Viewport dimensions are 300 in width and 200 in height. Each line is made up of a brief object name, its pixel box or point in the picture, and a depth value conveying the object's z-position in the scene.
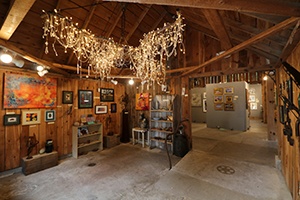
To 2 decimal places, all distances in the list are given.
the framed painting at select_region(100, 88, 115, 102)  5.17
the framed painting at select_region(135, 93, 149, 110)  5.33
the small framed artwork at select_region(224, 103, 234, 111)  7.08
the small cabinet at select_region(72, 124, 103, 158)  4.20
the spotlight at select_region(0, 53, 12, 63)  2.41
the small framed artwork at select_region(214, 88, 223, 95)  7.50
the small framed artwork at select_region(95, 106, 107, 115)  5.02
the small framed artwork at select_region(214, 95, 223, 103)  7.44
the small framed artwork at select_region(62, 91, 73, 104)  4.20
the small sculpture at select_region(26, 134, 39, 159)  3.44
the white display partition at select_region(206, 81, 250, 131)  6.77
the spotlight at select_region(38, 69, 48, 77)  3.43
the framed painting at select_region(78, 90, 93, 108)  4.56
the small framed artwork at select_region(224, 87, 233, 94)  7.17
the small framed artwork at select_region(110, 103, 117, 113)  5.51
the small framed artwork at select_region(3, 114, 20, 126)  3.13
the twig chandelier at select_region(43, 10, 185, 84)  2.24
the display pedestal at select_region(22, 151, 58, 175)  3.16
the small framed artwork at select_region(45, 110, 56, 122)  3.82
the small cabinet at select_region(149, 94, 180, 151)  4.54
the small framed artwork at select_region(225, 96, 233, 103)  7.11
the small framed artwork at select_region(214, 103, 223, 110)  7.43
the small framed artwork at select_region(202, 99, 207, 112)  9.45
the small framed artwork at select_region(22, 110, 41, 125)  3.41
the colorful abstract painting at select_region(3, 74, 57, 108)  3.19
